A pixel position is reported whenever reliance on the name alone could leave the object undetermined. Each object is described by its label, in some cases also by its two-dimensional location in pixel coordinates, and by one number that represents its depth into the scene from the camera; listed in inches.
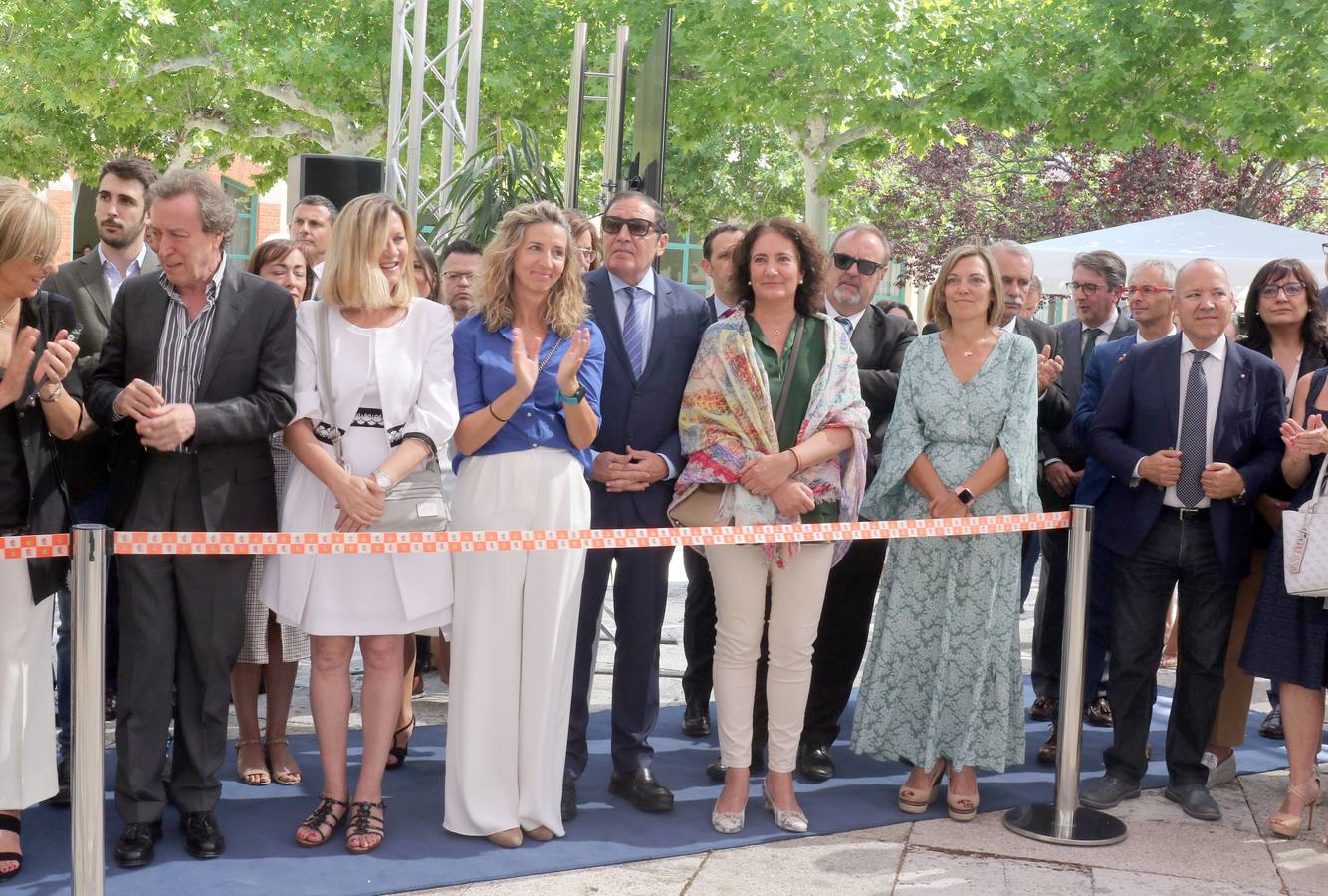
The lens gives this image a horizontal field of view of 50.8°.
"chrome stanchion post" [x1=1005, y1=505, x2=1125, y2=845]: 197.5
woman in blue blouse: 182.9
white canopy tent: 436.1
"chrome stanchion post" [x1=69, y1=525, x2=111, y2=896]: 150.8
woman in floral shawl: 192.7
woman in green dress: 200.8
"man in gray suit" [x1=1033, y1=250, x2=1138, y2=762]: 256.2
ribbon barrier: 151.1
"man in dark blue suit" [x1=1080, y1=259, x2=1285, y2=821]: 205.0
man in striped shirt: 171.3
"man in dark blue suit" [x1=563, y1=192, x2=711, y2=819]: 197.5
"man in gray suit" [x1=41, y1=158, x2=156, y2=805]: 191.9
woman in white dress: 177.2
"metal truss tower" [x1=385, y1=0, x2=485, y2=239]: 408.8
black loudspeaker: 406.6
